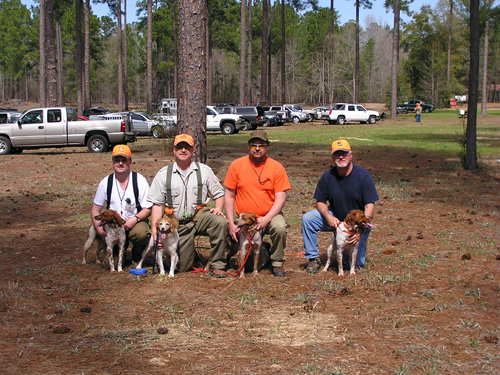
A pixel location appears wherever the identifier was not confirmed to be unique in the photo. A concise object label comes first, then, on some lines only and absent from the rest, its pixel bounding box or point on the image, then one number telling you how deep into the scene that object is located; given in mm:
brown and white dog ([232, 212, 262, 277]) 5673
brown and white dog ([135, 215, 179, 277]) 5570
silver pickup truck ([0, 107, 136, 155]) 20422
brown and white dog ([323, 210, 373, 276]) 5543
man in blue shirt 5871
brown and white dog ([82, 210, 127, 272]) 5816
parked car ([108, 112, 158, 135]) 29844
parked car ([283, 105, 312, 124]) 47094
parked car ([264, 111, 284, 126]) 41753
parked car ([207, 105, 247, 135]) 32656
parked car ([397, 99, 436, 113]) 65500
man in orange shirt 5898
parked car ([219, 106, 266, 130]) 35341
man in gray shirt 5965
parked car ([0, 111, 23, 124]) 27114
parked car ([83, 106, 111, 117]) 50975
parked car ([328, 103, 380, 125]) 43562
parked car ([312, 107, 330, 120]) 45288
